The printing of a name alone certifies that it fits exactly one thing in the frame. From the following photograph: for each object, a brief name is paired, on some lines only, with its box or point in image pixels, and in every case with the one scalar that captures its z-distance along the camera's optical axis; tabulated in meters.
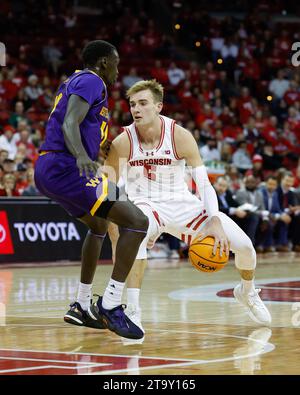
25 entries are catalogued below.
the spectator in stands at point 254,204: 18.16
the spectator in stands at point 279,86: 26.19
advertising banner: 15.05
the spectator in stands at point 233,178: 18.80
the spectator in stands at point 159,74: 24.33
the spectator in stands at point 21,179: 16.15
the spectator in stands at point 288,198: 19.23
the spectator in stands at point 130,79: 23.02
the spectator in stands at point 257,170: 20.23
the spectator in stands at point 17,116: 19.12
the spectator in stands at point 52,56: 22.71
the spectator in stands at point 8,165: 15.67
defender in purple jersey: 6.49
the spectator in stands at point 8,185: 15.38
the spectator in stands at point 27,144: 17.55
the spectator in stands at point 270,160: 22.36
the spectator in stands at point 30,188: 15.95
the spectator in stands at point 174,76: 24.67
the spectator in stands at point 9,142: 17.44
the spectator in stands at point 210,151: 20.68
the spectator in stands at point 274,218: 18.95
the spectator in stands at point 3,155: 16.03
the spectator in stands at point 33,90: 20.52
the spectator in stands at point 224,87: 25.50
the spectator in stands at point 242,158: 21.59
